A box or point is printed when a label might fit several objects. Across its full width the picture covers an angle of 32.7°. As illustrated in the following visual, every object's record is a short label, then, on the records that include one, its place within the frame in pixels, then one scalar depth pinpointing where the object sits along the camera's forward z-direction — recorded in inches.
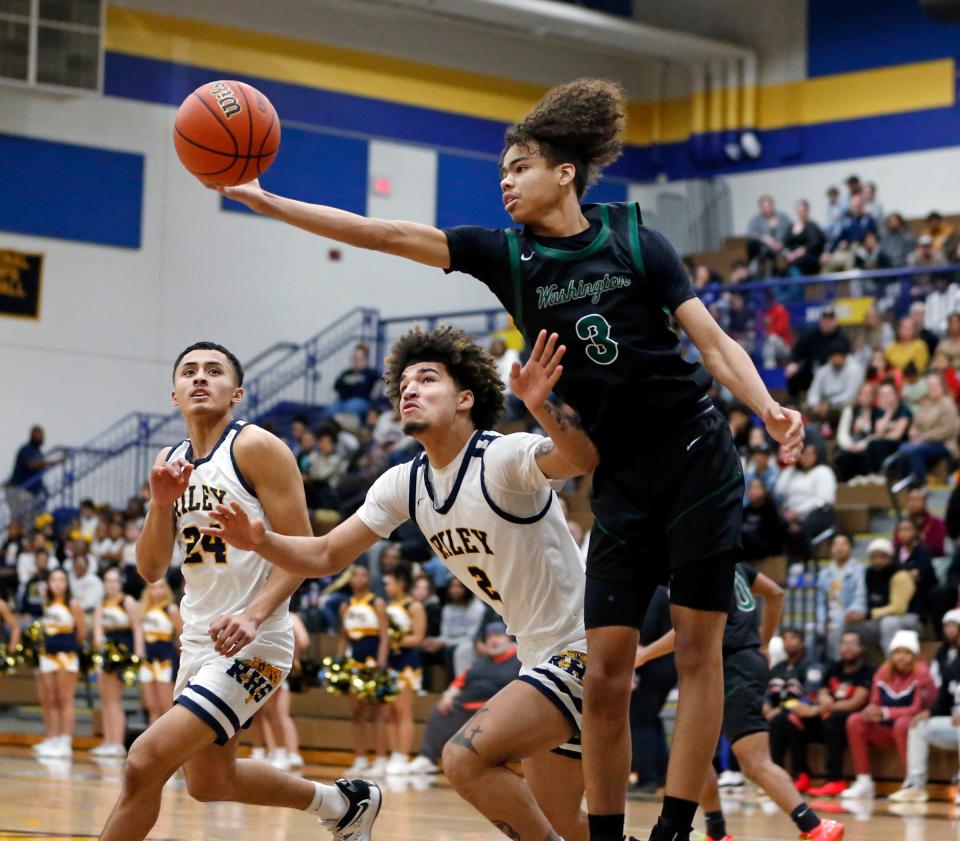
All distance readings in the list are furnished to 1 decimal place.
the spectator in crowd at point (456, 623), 594.9
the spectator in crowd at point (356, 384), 898.7
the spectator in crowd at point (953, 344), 665.0
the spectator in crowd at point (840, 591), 556.1
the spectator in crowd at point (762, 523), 591.2
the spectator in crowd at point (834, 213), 871.7
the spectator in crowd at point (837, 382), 703.1
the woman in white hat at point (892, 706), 504.7
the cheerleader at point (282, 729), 565.9
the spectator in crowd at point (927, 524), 569.0
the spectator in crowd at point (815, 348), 725.9
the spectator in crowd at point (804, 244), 848.9
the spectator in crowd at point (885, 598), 538.3
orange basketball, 207.9
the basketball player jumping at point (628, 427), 201.8
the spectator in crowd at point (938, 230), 802.2
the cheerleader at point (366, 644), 585.6
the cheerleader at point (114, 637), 627.2
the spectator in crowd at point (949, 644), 497.4
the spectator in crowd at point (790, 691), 523.2
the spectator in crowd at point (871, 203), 874.8
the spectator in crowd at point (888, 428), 642.8
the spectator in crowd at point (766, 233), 889.1
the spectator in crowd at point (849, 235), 836.6
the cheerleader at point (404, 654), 581.6
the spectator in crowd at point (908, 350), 683.4
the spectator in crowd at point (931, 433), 626.2
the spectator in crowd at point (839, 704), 515.2
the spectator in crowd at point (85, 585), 693.3
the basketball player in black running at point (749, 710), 331.3
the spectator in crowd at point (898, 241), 829.2
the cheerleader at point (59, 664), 636.7
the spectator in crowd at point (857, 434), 654.5
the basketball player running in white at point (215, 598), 231.1
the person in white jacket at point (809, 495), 612.1
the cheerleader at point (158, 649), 623.8
